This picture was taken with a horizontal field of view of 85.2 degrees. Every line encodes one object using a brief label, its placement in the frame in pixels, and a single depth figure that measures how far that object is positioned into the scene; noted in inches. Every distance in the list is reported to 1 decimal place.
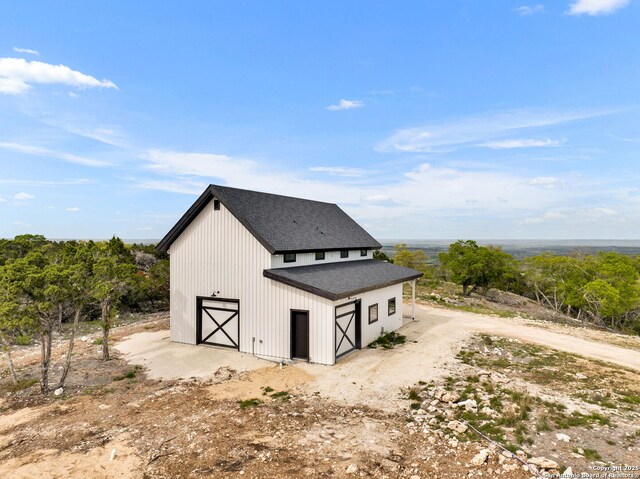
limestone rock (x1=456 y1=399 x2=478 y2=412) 441.8
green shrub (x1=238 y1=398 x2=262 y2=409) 460.1
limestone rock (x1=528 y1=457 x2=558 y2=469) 317.1
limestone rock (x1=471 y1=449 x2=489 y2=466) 325.5
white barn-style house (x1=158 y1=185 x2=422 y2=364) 650.8
